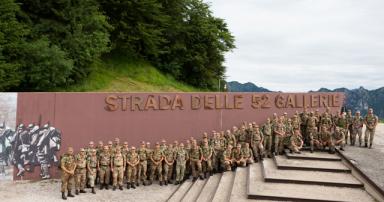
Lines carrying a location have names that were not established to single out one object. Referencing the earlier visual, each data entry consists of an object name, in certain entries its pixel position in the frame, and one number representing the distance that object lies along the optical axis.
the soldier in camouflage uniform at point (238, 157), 14.92
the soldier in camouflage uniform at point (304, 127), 16.33
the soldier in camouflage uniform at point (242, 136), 15.47
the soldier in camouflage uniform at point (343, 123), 16.20
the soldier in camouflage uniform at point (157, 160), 14.84
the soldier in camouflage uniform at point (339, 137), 15.67
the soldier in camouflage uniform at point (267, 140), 15.60
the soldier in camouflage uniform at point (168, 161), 14.91
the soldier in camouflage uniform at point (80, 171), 13.95
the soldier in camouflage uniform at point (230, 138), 15.24
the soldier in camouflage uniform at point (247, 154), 14.99
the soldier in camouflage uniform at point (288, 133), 15.76
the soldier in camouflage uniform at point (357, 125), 16.52
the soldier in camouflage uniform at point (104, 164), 14.30
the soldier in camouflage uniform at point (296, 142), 15.53
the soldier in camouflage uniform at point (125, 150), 14.62
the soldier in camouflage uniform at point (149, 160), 14.92
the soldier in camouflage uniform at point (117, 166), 14.33
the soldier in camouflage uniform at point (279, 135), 15.62
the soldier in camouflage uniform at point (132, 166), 14.60
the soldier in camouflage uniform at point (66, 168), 13.69
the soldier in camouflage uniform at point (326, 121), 15.96
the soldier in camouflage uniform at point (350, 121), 16.56
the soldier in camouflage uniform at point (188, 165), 15.15
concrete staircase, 11.74
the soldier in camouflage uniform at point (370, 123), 16.25
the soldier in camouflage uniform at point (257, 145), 15.29
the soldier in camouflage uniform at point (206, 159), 14.93
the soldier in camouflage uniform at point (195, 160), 14.92
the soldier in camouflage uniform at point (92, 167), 14.14
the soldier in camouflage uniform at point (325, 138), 15.68
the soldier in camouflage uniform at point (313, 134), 15.87
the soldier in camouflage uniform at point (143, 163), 14.79
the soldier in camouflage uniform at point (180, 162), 14.85
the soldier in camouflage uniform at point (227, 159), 14.86
